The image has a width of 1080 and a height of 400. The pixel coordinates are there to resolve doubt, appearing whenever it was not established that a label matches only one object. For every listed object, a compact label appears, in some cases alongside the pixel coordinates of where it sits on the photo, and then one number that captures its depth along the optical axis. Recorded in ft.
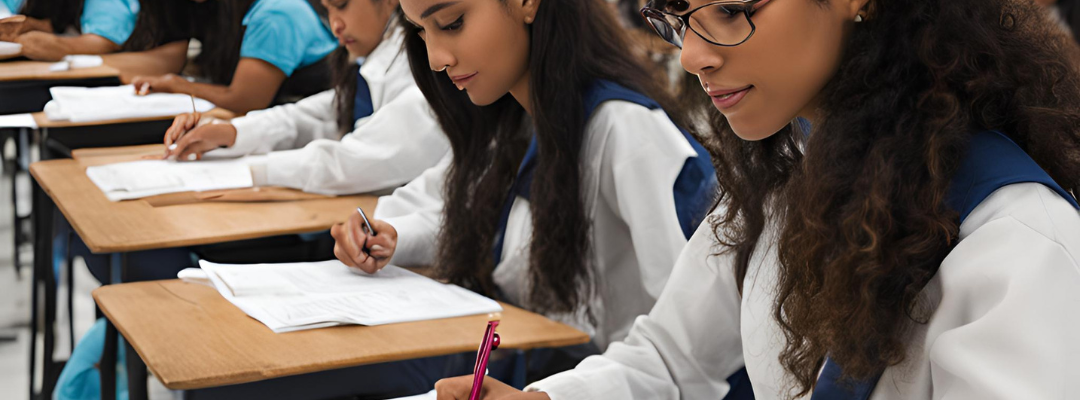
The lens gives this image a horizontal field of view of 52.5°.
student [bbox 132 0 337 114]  8.18
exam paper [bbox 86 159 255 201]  7.52
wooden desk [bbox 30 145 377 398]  6.46
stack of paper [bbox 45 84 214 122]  7.86
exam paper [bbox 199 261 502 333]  5.04
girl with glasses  2.68
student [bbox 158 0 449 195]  8.07
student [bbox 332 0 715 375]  5.71
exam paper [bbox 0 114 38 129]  6.87
